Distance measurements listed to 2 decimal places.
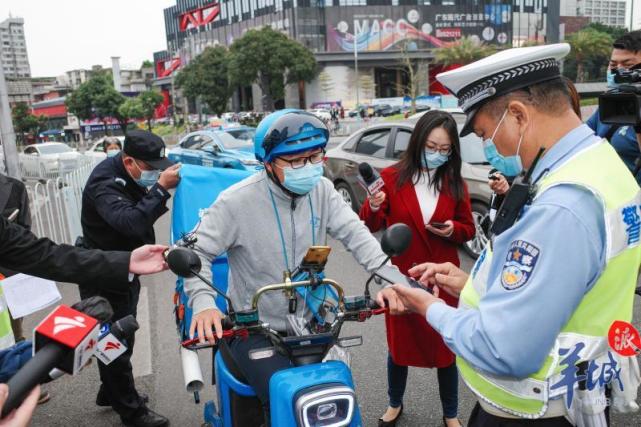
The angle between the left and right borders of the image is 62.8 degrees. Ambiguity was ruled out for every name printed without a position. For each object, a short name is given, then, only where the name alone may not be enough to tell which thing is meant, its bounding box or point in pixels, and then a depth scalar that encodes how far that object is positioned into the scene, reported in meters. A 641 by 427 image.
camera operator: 3.88
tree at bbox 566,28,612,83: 51.00
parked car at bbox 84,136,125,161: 17.73
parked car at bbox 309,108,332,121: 42.72
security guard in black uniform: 3.26
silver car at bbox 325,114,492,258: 6.95
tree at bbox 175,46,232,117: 54.78
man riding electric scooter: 2.38
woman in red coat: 3.23
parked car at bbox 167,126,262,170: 13.78
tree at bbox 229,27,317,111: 52.62
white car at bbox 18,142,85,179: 18.69
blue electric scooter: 1.84
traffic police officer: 1.37
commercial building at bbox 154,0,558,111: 67.62
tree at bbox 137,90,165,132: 61.91
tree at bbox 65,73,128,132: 60.34
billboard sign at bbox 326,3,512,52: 69.62
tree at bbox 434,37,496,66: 51.06
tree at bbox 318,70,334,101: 66.00
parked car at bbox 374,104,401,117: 49.25
